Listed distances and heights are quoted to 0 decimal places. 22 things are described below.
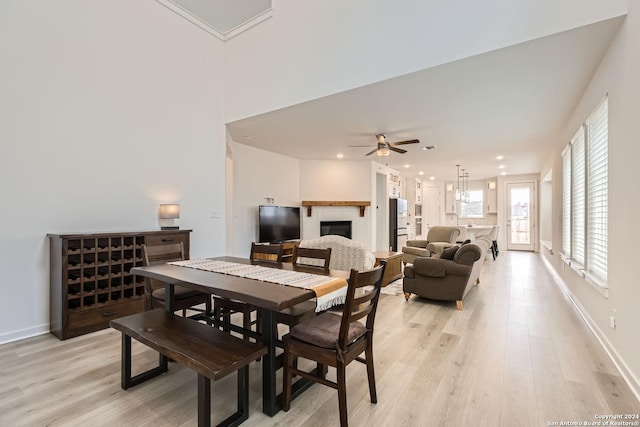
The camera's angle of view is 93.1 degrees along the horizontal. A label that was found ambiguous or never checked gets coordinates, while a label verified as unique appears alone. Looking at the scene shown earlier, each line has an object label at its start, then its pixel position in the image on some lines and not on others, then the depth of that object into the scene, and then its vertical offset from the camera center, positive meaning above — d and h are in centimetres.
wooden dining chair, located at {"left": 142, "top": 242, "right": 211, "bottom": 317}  272 -72
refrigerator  902 -31
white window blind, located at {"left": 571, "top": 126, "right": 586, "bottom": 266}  378 +24
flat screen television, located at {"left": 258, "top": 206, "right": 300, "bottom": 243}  639 -22
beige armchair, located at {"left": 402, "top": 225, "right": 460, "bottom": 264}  696 -71
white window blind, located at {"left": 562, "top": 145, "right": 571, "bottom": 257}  459 +21
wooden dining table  169 -47
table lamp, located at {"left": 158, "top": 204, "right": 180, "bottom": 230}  400 +2
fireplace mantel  767 +27
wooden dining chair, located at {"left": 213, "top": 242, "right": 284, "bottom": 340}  258 -79
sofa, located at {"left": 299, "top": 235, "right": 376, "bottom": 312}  389 -50
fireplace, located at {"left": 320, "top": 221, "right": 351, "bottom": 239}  789 -37
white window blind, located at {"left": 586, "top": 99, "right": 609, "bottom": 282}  292 +24
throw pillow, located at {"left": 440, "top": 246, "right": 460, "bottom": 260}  430 -55
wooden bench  162 -79
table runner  196 -46
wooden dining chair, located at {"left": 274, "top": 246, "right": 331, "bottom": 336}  218 -70
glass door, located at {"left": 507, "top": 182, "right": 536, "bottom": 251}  1043 -5
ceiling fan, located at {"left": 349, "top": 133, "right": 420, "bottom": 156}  529 +122
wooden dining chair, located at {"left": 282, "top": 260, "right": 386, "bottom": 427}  172 -78
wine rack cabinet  306 -73
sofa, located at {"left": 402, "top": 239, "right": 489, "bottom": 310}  402 -83
